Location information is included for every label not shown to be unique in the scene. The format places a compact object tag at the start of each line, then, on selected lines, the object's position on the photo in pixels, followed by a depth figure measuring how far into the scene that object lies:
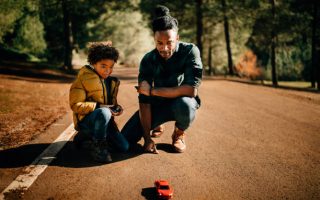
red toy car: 3.00
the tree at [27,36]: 27.87
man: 4.16
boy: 4.00
